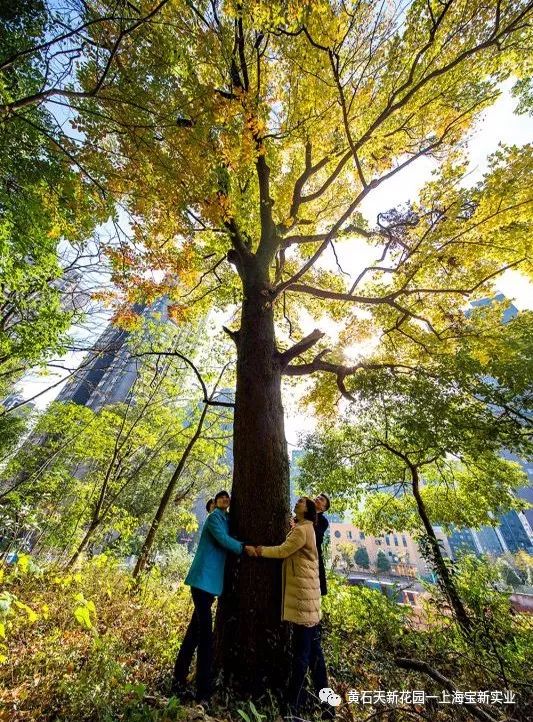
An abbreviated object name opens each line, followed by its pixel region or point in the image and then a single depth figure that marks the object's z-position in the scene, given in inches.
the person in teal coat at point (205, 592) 97.7
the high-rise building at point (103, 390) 1620.3
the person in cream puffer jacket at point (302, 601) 98.7
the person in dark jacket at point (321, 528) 137.5
